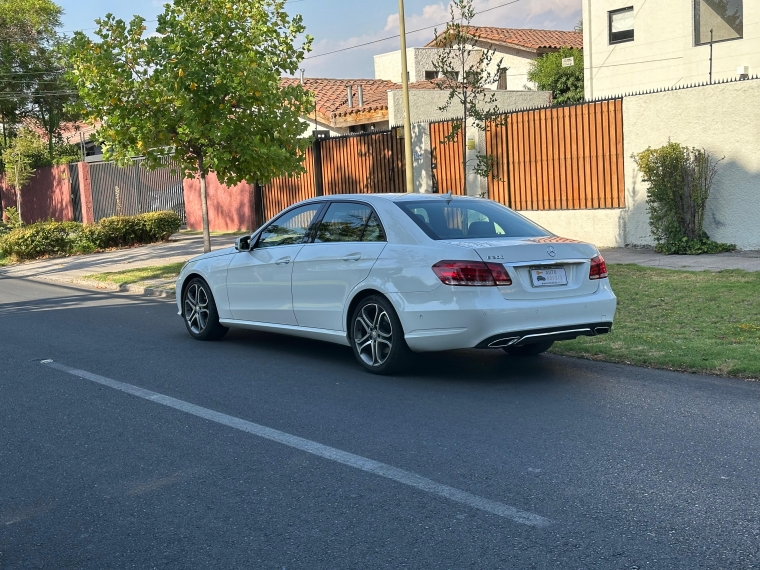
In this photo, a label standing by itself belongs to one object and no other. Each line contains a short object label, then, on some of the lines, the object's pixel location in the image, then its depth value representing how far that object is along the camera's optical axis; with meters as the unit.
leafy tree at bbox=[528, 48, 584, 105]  39.53
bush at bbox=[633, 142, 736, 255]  15.09
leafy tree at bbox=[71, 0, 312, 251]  14.31
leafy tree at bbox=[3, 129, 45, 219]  35.19
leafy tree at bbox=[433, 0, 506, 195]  18.22
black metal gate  31.05
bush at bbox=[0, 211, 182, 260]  23.59
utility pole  19.12
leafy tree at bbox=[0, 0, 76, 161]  38.75
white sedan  7.22
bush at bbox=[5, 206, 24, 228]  32.20
